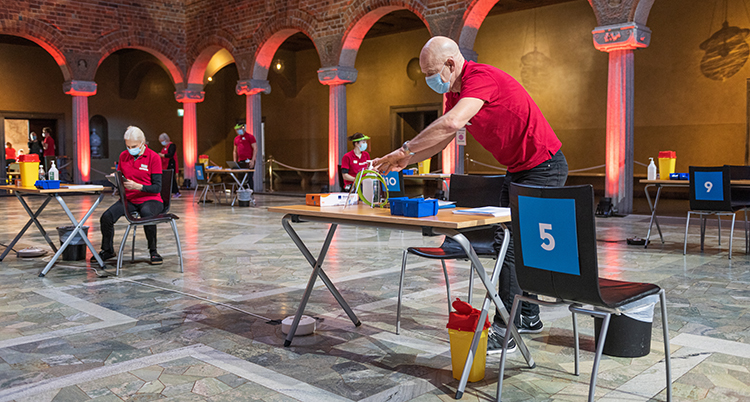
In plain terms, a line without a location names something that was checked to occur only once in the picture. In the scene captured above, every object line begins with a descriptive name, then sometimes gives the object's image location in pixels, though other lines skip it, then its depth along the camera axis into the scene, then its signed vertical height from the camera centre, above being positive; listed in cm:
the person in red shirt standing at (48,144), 1599 +89
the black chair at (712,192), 557 -17
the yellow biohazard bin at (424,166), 976 +15
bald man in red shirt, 276 +22
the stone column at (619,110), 885 +89
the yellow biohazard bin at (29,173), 553 +6
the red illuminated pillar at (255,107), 1488 +167
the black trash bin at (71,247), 562 -60
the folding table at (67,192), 504 -11
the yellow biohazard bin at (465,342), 259 -68
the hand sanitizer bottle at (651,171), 658 +3
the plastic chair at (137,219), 505 -32
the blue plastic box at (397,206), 264 -12
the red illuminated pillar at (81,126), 1553 +130
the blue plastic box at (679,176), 619 -3
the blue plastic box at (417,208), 258 -13
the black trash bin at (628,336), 289 -73
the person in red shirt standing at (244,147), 1198 +58
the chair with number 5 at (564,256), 216 -29
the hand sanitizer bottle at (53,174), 568 +5
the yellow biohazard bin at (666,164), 654 +10
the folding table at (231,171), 1130 +12
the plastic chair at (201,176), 1160 +4
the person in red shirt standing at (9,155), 1654 +66
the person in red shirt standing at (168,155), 1338 +49
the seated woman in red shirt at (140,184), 536 -5
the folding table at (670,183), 570 -9
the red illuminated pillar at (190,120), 1691 +154
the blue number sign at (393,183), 607 -6
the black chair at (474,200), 339 -14
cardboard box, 312 -11
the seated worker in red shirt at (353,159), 782 +22
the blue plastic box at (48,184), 513 -4
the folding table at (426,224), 245 -19
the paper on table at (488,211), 262 -15
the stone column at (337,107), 1303 +143
